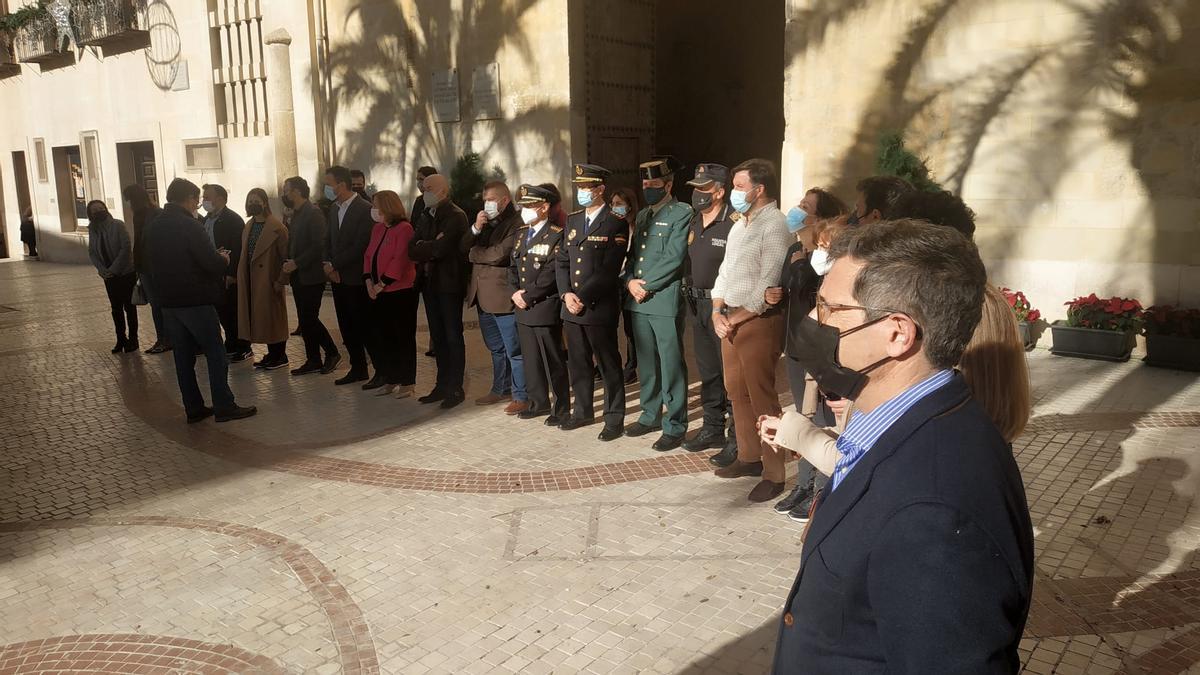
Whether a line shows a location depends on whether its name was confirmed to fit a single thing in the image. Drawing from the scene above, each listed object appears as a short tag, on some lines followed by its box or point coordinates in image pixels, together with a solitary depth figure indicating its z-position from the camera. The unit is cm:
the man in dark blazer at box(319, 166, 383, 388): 810
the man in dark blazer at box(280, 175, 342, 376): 865
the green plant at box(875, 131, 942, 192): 945
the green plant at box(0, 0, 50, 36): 2255
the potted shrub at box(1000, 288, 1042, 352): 909
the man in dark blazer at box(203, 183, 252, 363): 927
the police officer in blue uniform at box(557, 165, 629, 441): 627
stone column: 1673
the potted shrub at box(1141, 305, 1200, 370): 802
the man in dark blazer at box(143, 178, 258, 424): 686
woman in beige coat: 879
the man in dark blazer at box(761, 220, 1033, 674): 142
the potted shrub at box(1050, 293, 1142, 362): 842
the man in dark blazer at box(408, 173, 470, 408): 735
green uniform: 602
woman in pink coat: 763
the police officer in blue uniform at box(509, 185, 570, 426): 662
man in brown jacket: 709
